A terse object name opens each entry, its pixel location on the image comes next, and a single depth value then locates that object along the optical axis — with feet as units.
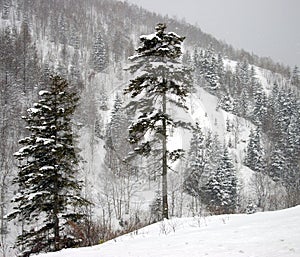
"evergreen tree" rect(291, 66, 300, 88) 404.57
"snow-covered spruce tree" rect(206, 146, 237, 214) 136.26
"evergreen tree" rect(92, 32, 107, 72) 289.74
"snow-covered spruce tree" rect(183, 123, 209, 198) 133.47
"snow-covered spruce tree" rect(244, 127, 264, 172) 199.22
